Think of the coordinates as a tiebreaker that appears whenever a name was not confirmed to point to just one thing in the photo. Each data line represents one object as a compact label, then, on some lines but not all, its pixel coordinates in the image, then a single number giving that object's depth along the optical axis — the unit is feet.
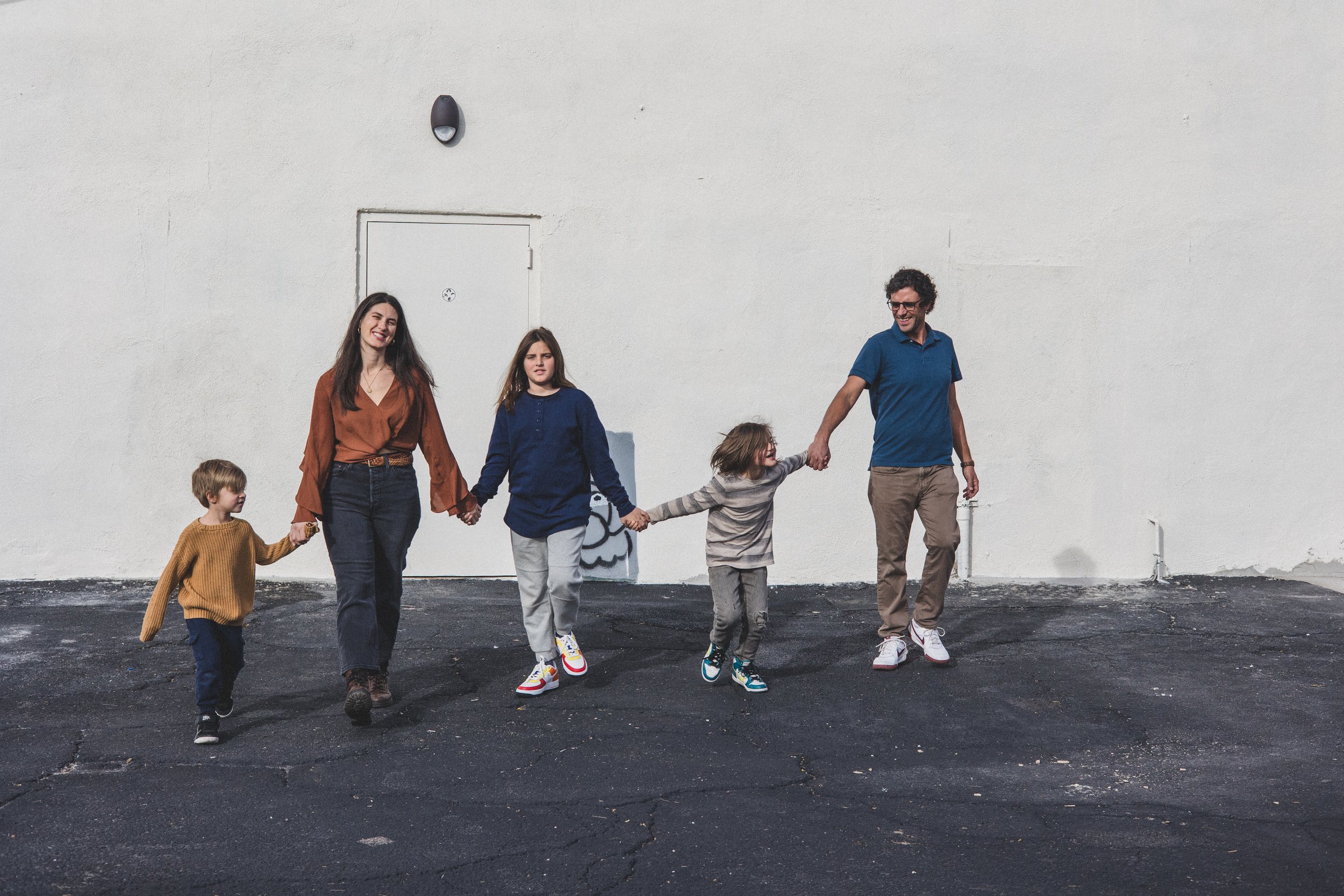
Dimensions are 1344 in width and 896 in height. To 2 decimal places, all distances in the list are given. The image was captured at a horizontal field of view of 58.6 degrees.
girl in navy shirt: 17.46
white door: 25.52
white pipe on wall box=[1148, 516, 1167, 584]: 26.91
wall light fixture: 25.08
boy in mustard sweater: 15.29
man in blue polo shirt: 19.02
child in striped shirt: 17.39
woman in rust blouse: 15.96
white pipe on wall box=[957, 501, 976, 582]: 26.61
